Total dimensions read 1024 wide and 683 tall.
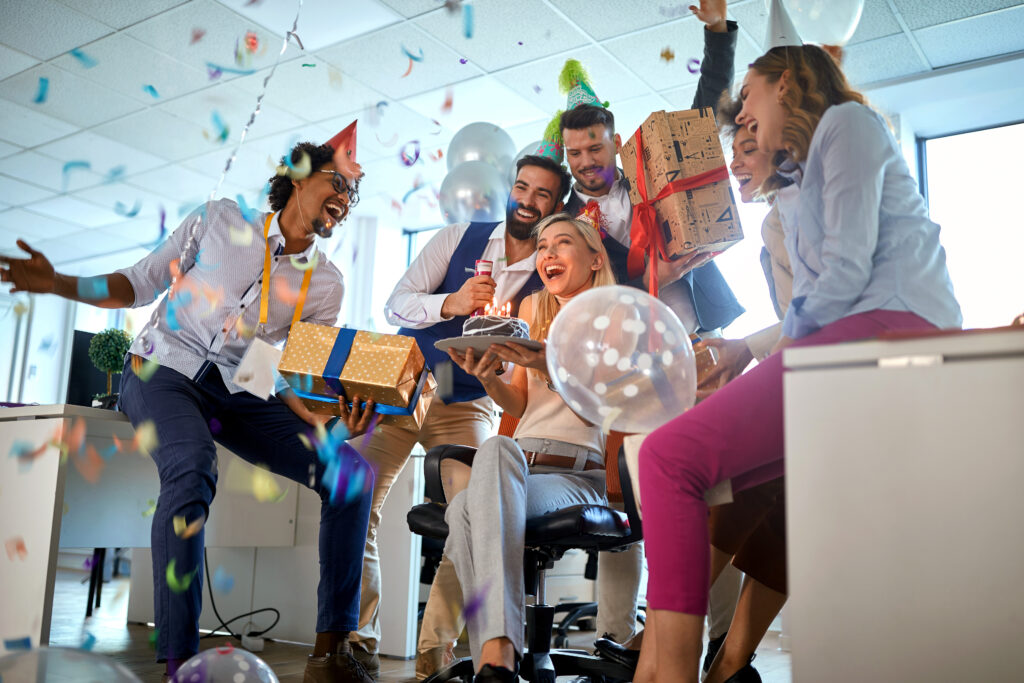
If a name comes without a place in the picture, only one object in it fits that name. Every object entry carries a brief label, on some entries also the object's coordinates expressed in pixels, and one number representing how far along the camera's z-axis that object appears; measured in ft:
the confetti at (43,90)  14.15
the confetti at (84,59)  13.28
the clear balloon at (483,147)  10.27
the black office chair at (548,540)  5.20
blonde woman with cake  5.03
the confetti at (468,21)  11.90
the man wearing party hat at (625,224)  6.96
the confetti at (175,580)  5.17
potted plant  8.59
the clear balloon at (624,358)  4.14
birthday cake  5.43
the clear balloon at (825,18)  7.00
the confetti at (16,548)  5.85
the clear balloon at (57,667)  3.30
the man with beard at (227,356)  5.48
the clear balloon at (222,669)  4.13
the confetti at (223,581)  9.75
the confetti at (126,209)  19.93
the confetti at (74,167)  17.72
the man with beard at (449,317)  7.39
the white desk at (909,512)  2.51
